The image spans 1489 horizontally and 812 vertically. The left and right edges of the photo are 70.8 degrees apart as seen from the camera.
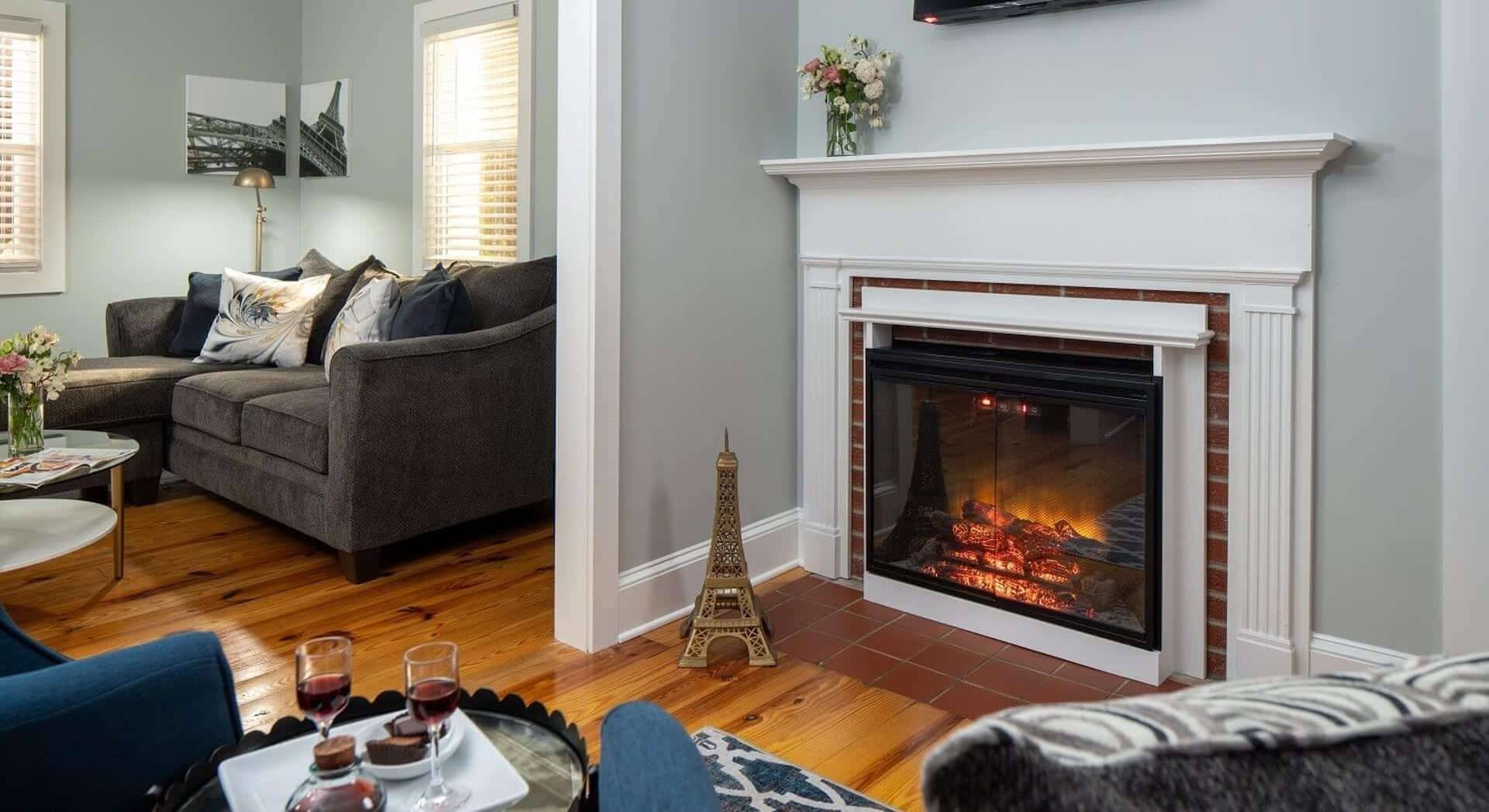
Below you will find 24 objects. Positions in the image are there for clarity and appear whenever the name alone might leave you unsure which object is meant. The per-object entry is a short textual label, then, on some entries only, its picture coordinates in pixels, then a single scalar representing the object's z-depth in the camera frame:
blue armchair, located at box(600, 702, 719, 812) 1.06
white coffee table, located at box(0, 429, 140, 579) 2.79
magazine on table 2.87
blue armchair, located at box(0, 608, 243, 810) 1.10
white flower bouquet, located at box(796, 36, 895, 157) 3.09
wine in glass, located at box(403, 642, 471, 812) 1.15
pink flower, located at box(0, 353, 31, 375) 3.03
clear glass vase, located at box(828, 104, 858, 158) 3.18
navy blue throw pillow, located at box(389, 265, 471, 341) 3.77
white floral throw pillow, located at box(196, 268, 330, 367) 4.54
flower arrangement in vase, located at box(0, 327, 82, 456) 3.07
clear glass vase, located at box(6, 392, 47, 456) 3.11
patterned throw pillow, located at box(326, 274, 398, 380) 3.95
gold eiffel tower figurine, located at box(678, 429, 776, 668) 2.74
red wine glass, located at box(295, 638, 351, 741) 1.16
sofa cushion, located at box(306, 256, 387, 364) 4.64
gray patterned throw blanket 0.44
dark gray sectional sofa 3.30
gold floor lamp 5.55
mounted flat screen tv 2.74
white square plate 1.15
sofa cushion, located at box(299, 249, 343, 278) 5.05
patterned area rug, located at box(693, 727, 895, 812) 2.04
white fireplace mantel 2.40
